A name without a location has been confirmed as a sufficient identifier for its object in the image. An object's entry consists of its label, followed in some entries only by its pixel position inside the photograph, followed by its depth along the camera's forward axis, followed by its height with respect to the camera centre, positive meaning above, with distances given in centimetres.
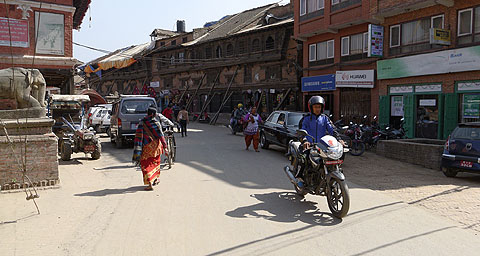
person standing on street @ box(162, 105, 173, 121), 2006 -19
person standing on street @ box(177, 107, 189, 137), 1943 -48
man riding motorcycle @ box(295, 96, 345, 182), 667 -23
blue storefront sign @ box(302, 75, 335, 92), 2237 +164
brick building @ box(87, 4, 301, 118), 2783 +407
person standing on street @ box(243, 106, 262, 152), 1422 -70
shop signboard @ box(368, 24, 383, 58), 1820 +336
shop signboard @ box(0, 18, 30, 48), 1839 +358
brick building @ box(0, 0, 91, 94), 1841 +352
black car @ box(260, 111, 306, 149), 1346 -70
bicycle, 1092 -98
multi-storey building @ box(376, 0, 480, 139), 1492 +195
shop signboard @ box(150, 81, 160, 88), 4448 +283
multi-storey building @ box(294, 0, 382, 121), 1983 +324
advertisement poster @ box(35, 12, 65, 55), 1906 +366
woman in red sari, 796 -79
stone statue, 893 +47
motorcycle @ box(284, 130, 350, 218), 575 -101
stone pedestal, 748 -95
